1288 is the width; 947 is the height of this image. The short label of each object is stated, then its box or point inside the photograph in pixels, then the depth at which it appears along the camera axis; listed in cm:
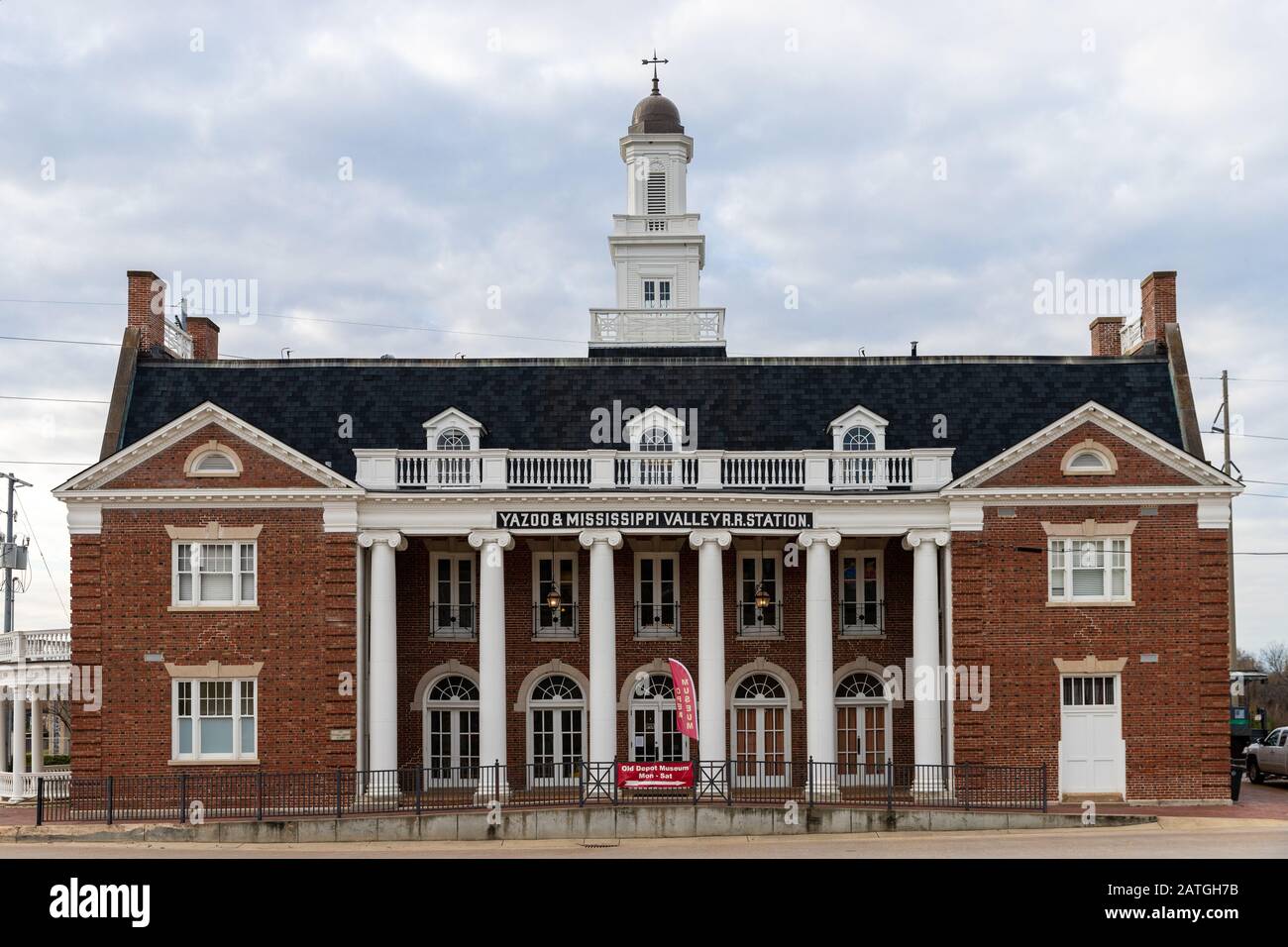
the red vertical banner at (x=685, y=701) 3203
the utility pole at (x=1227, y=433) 5228
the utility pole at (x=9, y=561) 4403
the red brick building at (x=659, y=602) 3428
